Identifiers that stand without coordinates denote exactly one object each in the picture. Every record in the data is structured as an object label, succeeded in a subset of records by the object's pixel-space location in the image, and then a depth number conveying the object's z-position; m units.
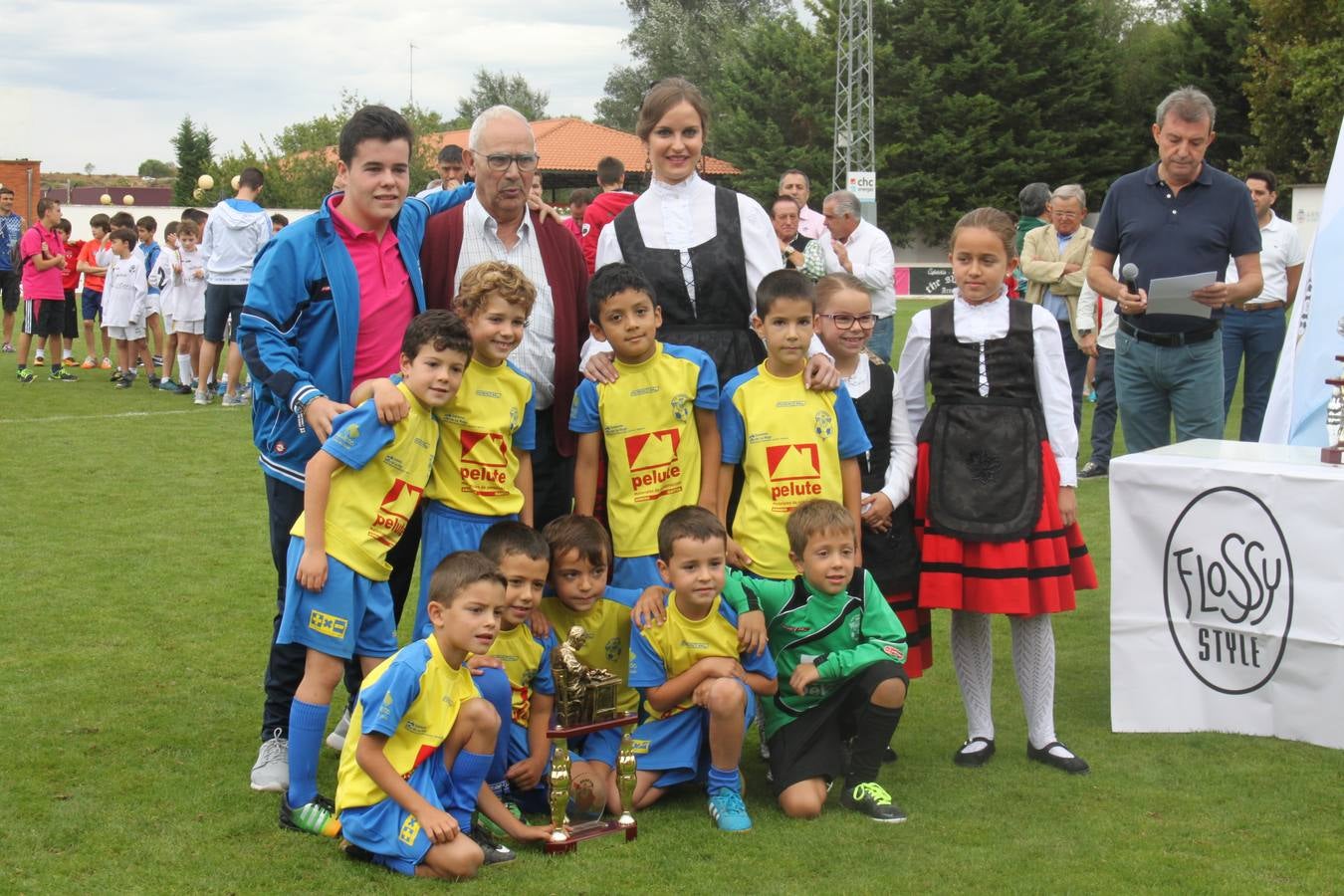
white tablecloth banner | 4.32
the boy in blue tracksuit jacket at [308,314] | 3.92
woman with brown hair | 4.32
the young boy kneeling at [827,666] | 3.94
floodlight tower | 33.03
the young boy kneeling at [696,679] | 3.86
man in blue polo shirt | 5.53
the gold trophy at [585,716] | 3.72
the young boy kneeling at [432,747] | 3.43
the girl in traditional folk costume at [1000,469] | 4.25
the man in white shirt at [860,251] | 10.06
